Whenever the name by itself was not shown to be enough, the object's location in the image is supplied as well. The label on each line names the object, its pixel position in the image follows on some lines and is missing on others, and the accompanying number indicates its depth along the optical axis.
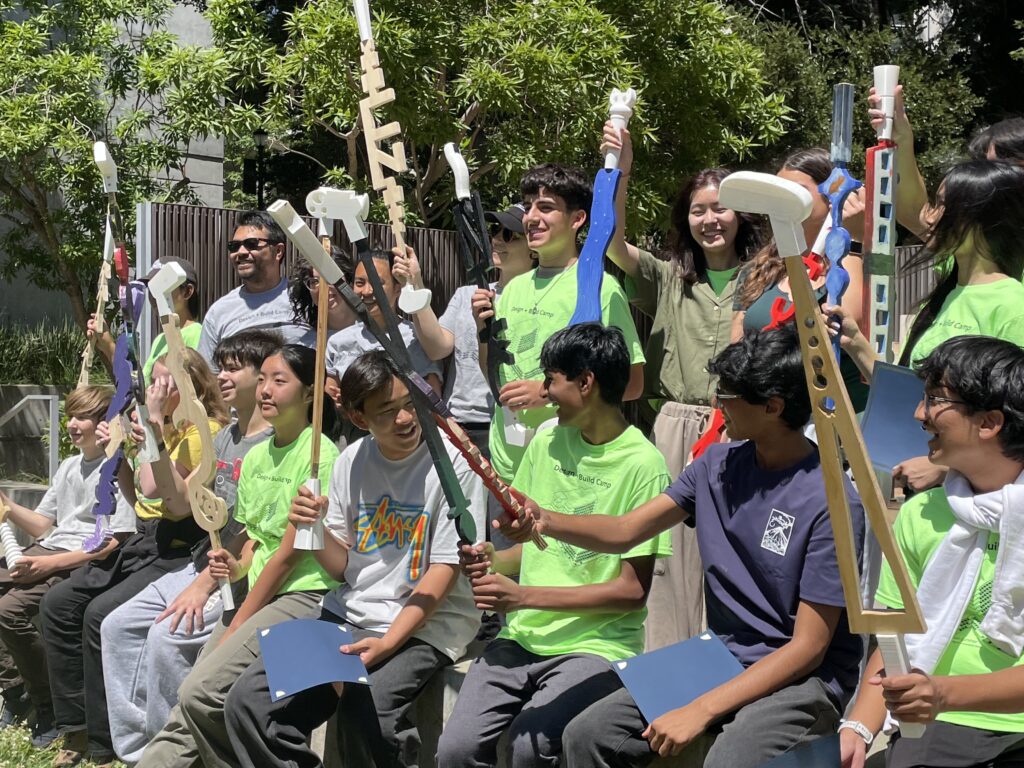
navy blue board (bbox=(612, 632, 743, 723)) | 2.86
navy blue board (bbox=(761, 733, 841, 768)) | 2.52
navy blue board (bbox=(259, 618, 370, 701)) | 3.45
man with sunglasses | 5.51
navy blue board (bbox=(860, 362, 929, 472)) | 2.91
